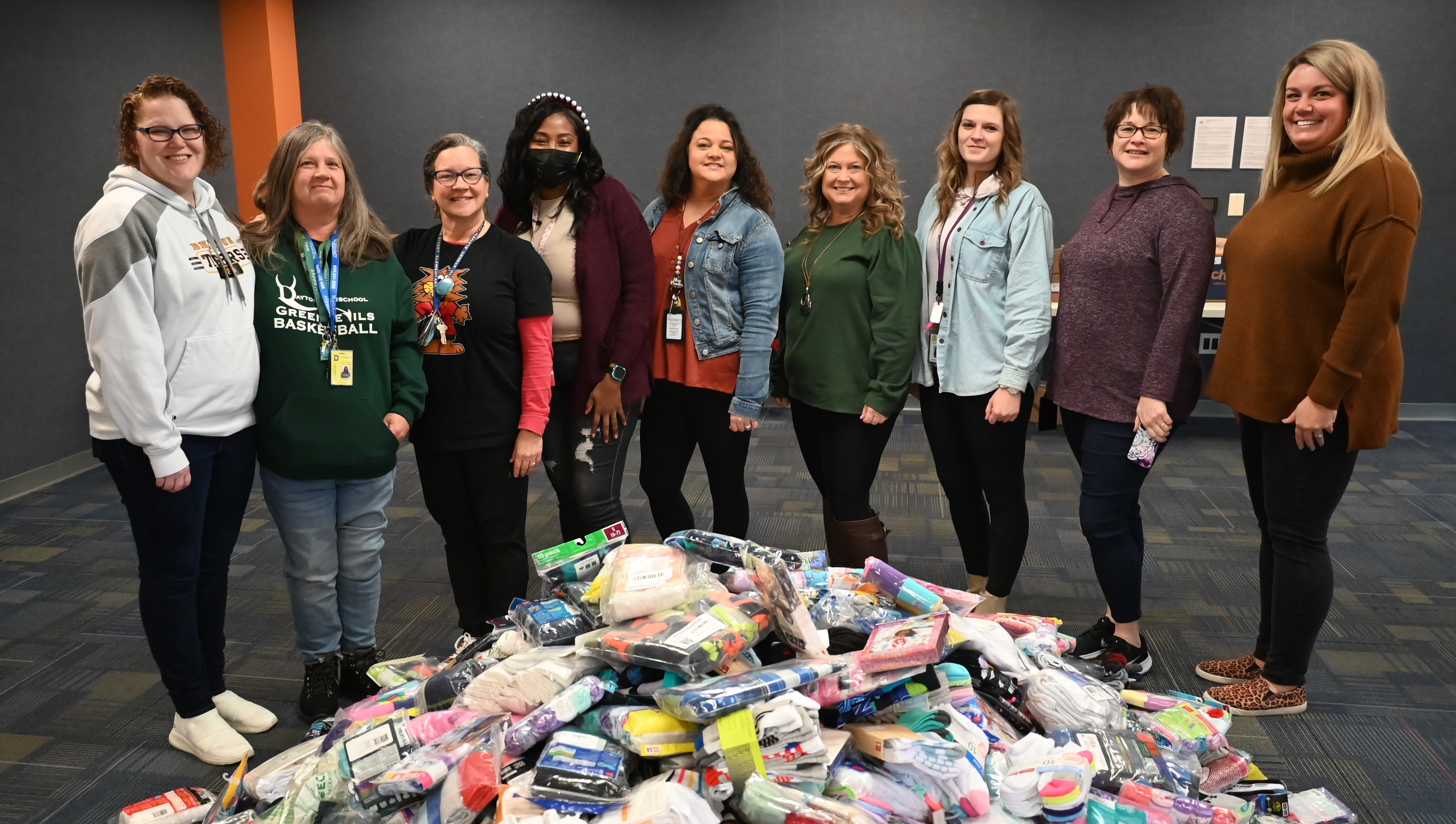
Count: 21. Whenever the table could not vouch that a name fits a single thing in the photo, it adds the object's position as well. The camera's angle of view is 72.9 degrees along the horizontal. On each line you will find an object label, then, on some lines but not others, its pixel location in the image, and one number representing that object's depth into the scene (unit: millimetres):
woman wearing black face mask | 2426
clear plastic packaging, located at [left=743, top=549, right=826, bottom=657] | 1745
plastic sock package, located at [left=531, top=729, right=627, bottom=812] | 1509
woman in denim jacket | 2545
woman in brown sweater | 1938
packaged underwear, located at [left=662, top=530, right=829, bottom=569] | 2070
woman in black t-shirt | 2256
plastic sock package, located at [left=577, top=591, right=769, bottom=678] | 1636
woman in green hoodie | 2096
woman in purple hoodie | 2232
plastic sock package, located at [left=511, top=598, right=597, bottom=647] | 1888
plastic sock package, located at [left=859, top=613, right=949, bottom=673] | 1639
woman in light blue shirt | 2463
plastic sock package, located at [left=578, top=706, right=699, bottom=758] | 1588
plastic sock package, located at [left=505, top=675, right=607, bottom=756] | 1624
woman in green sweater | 2553
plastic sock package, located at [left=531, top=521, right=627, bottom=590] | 2047
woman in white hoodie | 1849
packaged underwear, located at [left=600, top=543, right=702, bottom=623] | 1803
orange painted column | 5391
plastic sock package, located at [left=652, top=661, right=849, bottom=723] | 1548
